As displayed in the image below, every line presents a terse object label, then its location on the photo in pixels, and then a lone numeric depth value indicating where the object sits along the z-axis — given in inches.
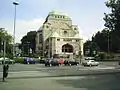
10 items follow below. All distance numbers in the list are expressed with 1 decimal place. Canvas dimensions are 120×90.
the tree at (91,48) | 2561.5
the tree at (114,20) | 640.3
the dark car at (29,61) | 1381.1
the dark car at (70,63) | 1285.3
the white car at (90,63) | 1182.0
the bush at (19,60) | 1455.6
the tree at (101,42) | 2570.9
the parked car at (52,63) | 1185.6
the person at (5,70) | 432.6
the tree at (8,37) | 2196.0
